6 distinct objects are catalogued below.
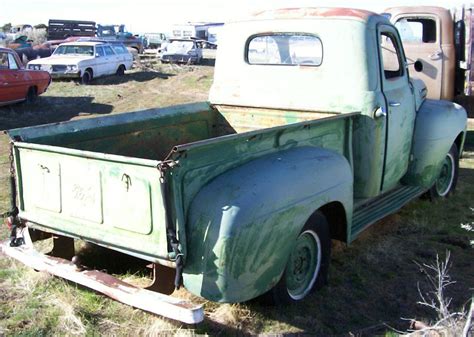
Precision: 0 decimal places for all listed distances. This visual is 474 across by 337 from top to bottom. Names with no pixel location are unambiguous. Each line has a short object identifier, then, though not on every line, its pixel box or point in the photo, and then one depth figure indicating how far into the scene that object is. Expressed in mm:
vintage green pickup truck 3076
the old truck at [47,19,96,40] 35000
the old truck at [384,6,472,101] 8852
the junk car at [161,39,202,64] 25031
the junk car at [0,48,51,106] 12945
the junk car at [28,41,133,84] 17812
